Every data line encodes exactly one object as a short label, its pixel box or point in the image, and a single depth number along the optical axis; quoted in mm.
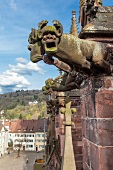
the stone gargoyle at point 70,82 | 2293
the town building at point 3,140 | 46688
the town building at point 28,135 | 47219
